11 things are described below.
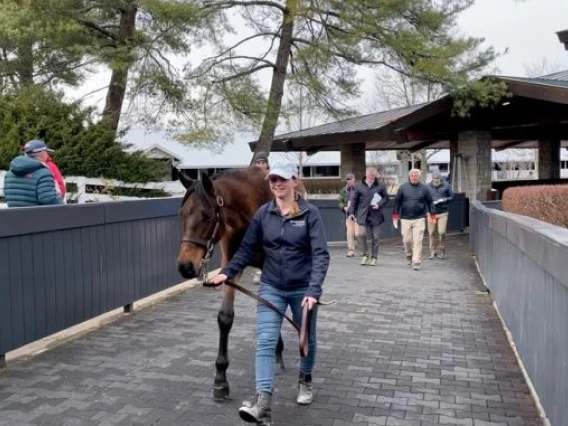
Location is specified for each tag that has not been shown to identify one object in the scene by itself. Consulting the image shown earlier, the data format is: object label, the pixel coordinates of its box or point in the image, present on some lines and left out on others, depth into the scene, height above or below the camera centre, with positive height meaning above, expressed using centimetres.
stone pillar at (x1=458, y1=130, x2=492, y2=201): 1811 +48
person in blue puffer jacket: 605 -2
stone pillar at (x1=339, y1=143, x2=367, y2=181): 2200 +77
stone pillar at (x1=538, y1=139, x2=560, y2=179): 2316 +66
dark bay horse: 416 -29
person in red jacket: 617 +37
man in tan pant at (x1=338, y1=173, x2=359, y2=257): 1332 -76
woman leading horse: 392 -54
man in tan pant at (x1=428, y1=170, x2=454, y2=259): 1320 -68
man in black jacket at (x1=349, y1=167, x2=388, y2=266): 1227 -59
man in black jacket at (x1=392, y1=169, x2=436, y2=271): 1148 -60
